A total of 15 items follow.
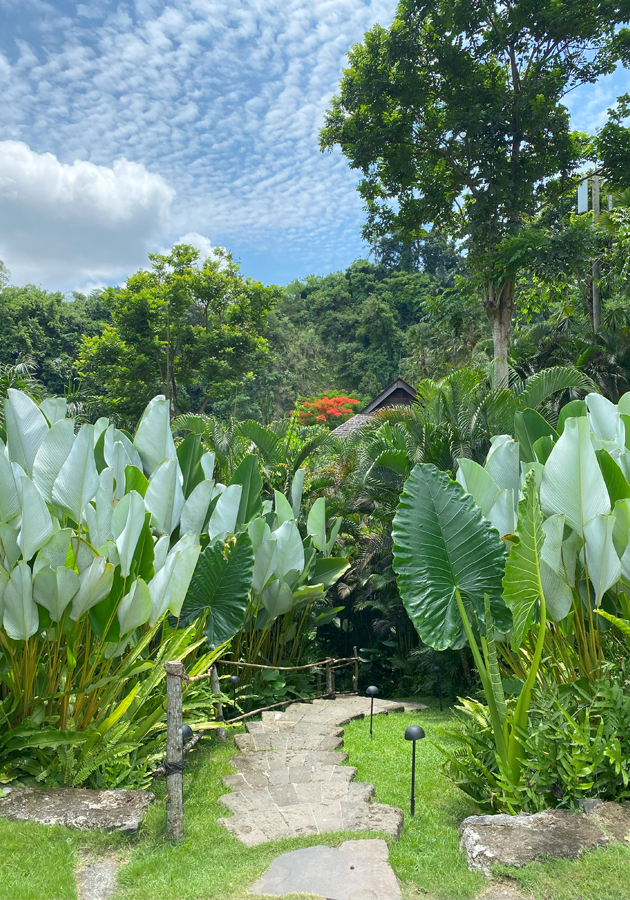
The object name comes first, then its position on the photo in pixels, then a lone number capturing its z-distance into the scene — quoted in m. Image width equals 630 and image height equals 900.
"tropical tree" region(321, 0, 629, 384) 12.43
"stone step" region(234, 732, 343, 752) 5.16
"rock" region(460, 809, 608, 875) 2.85
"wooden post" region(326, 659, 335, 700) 7.33
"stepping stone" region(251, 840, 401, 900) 2.71
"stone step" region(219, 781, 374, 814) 3.87
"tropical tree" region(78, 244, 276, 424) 20.95
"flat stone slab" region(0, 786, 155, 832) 3.30
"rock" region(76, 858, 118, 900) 2.87
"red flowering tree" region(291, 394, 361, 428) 29.25
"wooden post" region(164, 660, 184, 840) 3.40
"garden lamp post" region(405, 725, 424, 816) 3.60
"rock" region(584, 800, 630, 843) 2.97
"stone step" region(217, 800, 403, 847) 3.43
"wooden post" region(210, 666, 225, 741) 5.34
